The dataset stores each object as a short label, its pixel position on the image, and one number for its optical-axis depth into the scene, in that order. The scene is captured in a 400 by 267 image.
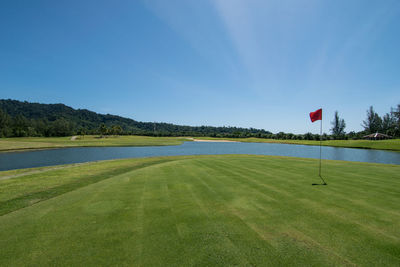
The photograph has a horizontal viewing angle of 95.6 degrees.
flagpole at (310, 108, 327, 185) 11.41
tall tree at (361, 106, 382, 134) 94.18
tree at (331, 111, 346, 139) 108.44
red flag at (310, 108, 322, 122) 11.41
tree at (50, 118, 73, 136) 111.12
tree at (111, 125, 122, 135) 115.16
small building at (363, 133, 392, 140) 76.91
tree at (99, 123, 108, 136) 106.16
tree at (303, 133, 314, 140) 102.61
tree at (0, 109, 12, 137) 90.06
